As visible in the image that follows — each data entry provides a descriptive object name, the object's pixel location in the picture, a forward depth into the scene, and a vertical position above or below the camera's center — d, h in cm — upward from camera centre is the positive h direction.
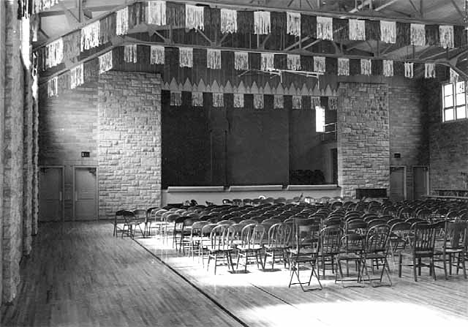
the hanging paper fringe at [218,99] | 2136 +310
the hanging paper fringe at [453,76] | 1670 +312
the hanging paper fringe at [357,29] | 1321 +371
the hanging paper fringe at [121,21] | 1164 +350
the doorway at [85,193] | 2005 -76
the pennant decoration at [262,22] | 1262 +374
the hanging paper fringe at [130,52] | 1449 +346
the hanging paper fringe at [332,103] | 2319 +315
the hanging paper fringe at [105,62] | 1449 +320
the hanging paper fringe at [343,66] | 1681 +350
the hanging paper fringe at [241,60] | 1566 +347
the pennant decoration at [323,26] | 1308 +375
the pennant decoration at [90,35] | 1196 +327
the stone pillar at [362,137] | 2319 +159
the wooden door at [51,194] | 1975 -77
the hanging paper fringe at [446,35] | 1364 +365
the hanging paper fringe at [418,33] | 1346 +365
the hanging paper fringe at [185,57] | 1489 +340
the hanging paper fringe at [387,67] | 1666 +342
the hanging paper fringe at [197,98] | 2109 +311
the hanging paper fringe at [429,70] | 1708 +339
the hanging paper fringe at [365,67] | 1669 +344
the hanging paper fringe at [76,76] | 1410 +273
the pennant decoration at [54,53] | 1207 +289
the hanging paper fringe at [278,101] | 2206 +309
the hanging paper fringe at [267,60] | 1573 +349
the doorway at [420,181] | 2473 -48
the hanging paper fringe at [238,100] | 2152 +308
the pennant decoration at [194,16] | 1183 +368
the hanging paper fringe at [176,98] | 2102 +311
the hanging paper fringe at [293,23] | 1284 +379
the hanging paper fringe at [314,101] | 2253 +314
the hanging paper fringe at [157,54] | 1475 +347
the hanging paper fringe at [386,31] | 1329 +367
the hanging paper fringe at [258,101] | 2169 +305
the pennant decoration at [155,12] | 1143 +363
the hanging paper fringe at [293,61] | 1595 +350
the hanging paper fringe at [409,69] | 1694 +340
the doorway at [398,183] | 2457 -57
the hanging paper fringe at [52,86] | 1412 +245
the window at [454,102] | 2262 +317
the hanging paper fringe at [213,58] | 1480 +335
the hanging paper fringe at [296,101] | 2220 +310
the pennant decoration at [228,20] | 1231 +372
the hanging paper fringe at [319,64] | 1647 +350
